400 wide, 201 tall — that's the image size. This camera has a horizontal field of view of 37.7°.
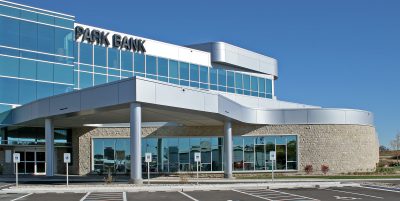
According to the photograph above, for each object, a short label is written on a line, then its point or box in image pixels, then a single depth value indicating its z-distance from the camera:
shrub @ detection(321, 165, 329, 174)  42.67
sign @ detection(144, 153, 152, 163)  30.00
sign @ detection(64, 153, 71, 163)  28.88
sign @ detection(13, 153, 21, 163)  29.56
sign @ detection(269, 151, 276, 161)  33.16
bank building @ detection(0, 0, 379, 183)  40.78
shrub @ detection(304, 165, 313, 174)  43.09
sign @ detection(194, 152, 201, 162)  31.38
